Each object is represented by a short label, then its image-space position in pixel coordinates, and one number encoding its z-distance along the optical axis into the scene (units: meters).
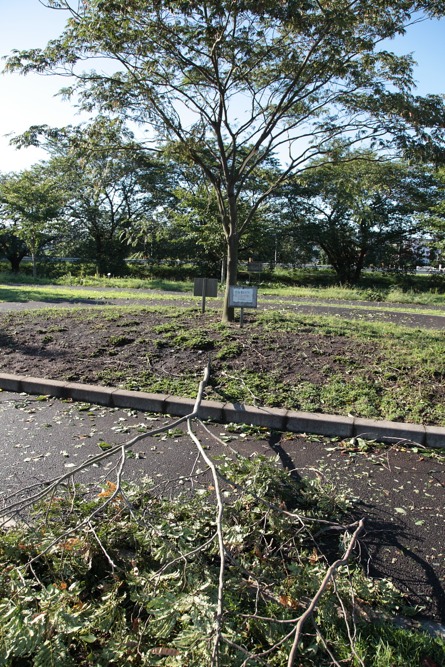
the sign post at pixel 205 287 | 8.28
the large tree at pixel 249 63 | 6.12
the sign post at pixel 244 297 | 6.97
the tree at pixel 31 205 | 24.19
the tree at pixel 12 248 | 29.22
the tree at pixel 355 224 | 26.02
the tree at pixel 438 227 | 23.03
